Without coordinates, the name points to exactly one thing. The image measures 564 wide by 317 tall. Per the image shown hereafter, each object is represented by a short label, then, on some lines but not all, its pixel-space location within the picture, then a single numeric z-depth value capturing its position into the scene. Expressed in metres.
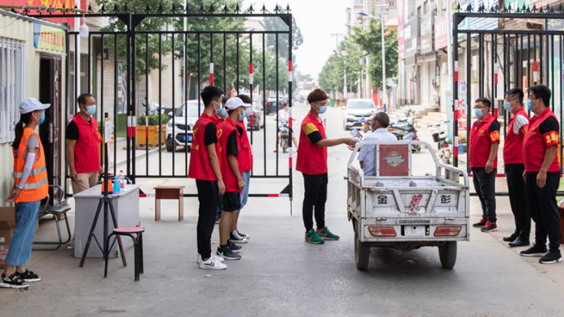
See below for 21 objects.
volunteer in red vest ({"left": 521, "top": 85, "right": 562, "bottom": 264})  8.43
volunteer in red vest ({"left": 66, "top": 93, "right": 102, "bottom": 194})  9.45
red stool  7.65
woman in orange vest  7.30
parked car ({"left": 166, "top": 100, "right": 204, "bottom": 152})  24.09
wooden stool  11.61
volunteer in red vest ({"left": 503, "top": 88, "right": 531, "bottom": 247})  9.40
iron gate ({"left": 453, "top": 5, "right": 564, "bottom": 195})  11.70
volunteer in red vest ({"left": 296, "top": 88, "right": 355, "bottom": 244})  9.48
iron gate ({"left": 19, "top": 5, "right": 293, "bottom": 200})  11.62
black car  62.88
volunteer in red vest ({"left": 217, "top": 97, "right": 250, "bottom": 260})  8.50
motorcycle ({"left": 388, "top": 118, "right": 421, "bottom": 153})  27.05
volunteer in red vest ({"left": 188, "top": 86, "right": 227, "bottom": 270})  8.06
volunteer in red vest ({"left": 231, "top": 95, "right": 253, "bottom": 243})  9.66
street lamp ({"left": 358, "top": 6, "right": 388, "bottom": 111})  50.58
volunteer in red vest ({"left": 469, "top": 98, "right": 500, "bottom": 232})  10.29
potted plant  24.83
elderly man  9.30
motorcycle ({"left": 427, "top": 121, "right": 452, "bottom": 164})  21.61
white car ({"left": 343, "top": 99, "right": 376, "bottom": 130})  37.47
